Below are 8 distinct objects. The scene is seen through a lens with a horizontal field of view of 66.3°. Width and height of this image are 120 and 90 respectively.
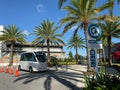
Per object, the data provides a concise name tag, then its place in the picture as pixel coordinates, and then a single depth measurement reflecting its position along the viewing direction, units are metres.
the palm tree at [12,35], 18.36
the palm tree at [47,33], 18.25
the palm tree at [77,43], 27.25
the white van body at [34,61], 10.56
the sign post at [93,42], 4.37
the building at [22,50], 22.94
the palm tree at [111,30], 16.19
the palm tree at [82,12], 10.20
